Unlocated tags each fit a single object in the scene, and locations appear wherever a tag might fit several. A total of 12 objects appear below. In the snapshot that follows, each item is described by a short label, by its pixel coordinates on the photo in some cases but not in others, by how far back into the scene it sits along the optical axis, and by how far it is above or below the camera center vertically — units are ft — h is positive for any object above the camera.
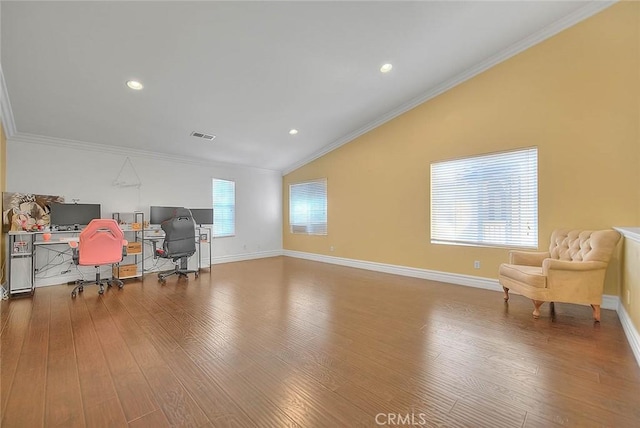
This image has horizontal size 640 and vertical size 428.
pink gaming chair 12.46 -1.37
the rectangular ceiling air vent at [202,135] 16.76 +5.24
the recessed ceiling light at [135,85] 11.44 +5.76
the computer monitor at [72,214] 14.47 +0.18
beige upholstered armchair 9.59 -2.20
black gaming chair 15.84 -1.37
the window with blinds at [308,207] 22.58 +0.86
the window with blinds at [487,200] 12.80 +0.89
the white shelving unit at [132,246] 16.01 -1.76
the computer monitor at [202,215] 19.77 +0.15
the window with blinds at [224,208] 22.02 +0.77
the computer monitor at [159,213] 17.62 +0.24
